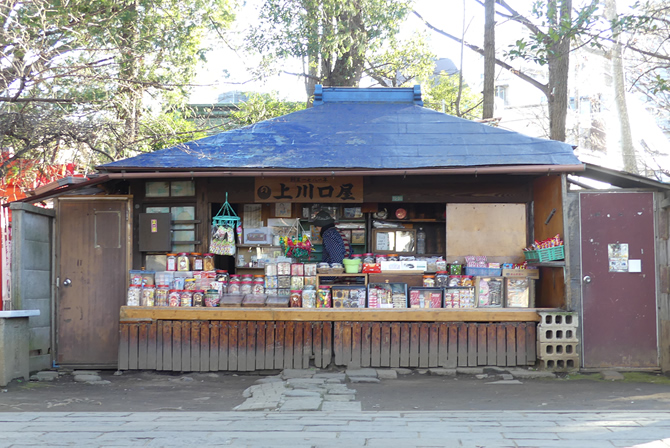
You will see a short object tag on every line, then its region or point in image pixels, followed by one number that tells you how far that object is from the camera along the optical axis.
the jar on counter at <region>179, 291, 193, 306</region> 9.47
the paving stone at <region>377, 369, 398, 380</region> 8.90
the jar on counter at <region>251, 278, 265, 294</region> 9.77
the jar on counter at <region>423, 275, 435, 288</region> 9.48
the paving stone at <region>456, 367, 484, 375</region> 9.12
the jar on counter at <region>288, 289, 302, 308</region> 9.48
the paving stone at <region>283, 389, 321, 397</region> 7.48
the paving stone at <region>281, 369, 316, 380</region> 8.85
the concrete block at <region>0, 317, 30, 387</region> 8.34
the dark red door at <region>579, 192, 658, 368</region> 9.12
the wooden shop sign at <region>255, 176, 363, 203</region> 9.84
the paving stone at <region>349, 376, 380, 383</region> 8.54
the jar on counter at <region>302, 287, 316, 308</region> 9.45
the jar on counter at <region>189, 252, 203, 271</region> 9.71
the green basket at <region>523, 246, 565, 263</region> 8.80
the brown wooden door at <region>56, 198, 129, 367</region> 9.77
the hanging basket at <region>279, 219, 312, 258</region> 10.11
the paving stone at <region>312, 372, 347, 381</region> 8.70
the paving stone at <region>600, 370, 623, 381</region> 8.74
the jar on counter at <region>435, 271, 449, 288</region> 9.44
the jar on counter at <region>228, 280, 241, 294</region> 9.76
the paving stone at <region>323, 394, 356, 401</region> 7.39
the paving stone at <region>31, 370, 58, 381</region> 9.02
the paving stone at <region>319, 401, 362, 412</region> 6.84
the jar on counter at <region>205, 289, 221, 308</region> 9.46
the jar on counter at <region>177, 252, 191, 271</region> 9.68
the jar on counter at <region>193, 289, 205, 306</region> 9.49
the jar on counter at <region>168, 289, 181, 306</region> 9.48
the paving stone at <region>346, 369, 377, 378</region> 8.84
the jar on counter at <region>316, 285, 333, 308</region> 9.45
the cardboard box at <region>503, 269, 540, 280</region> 9.35
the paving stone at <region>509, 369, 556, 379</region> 8.82
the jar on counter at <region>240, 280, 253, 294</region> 9.77
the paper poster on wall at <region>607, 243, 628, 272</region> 9.18
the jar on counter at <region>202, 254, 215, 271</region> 9.71
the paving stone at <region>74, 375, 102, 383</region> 8.98
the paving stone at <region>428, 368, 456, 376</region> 9.13
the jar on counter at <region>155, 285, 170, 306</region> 9.51
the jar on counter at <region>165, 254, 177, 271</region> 9.74
